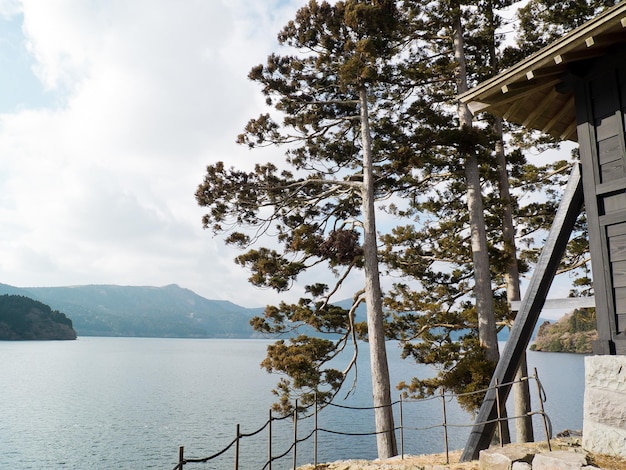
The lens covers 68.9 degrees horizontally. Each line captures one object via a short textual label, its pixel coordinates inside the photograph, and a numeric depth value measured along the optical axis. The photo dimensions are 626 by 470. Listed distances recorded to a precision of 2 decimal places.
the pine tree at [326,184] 13.12
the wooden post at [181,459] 5.26
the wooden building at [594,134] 5.56
